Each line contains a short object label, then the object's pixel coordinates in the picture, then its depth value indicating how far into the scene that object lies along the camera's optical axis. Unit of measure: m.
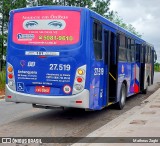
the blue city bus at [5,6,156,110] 7.28
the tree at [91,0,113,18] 32.88
